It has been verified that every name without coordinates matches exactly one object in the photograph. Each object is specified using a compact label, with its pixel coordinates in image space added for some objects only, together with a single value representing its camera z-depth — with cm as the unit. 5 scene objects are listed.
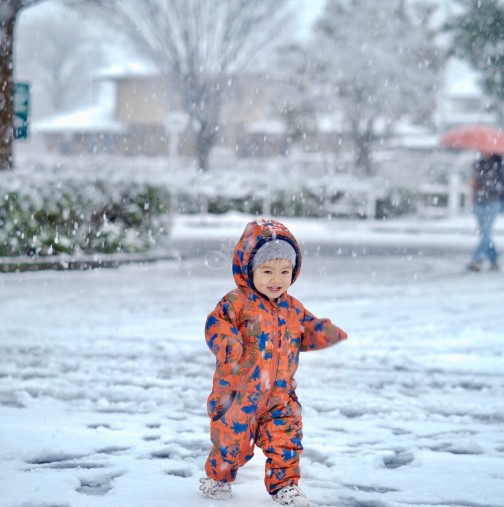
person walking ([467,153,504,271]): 1416
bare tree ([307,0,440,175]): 3581
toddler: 395
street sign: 1296
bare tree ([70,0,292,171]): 3609
